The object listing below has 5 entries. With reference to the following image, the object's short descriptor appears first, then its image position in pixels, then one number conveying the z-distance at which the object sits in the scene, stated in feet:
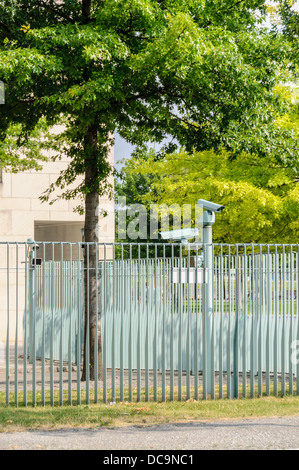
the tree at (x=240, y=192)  134.31
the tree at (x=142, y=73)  69.92
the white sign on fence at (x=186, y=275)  63.03
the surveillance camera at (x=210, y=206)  74.38
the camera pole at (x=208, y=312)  64.39
